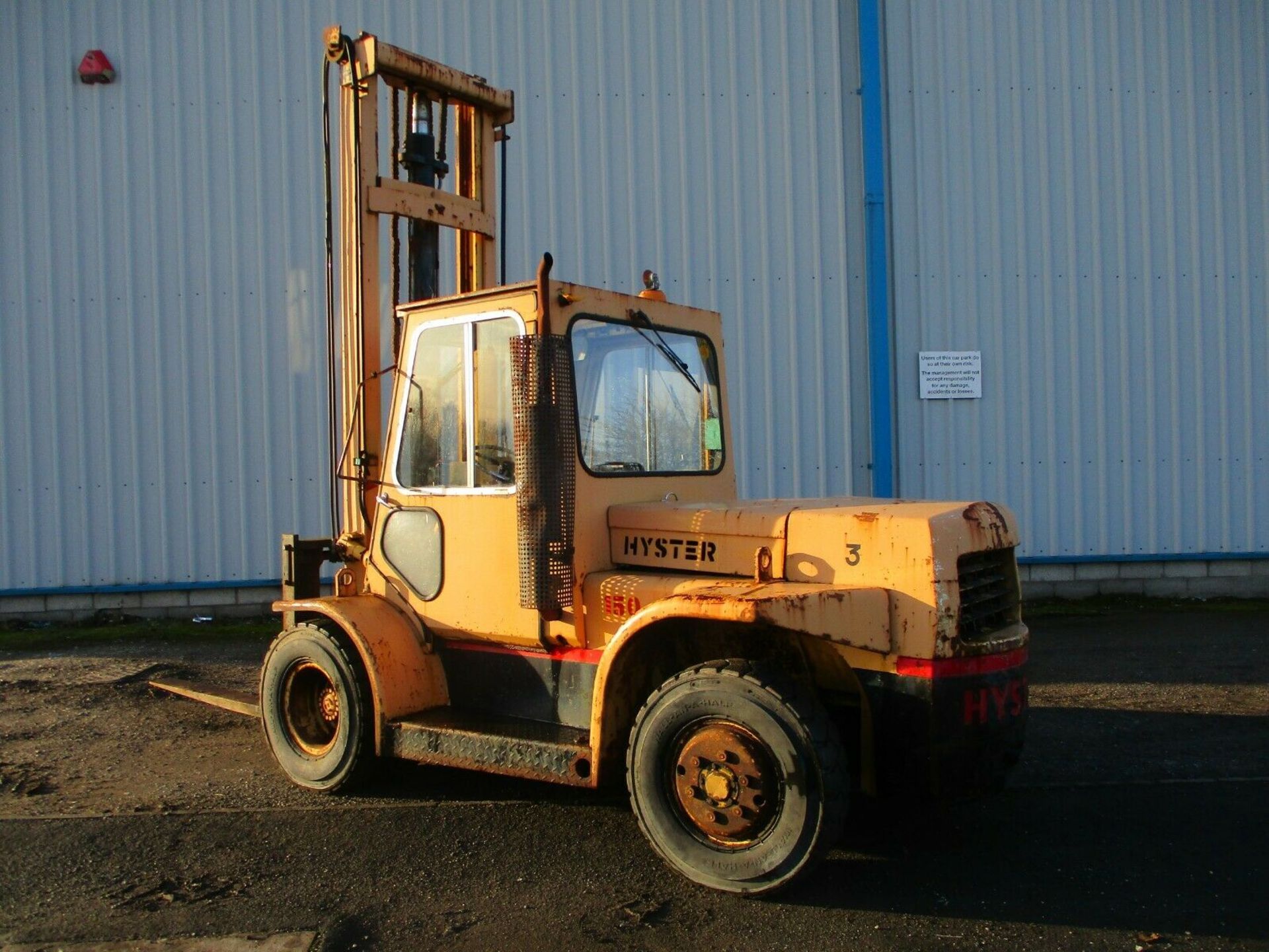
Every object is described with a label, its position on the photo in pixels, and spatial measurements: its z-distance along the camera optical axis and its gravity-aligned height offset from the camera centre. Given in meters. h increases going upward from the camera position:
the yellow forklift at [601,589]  4.01 -0.52
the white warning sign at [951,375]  10.88 +0.84
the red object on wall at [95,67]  10.70 +4.05
